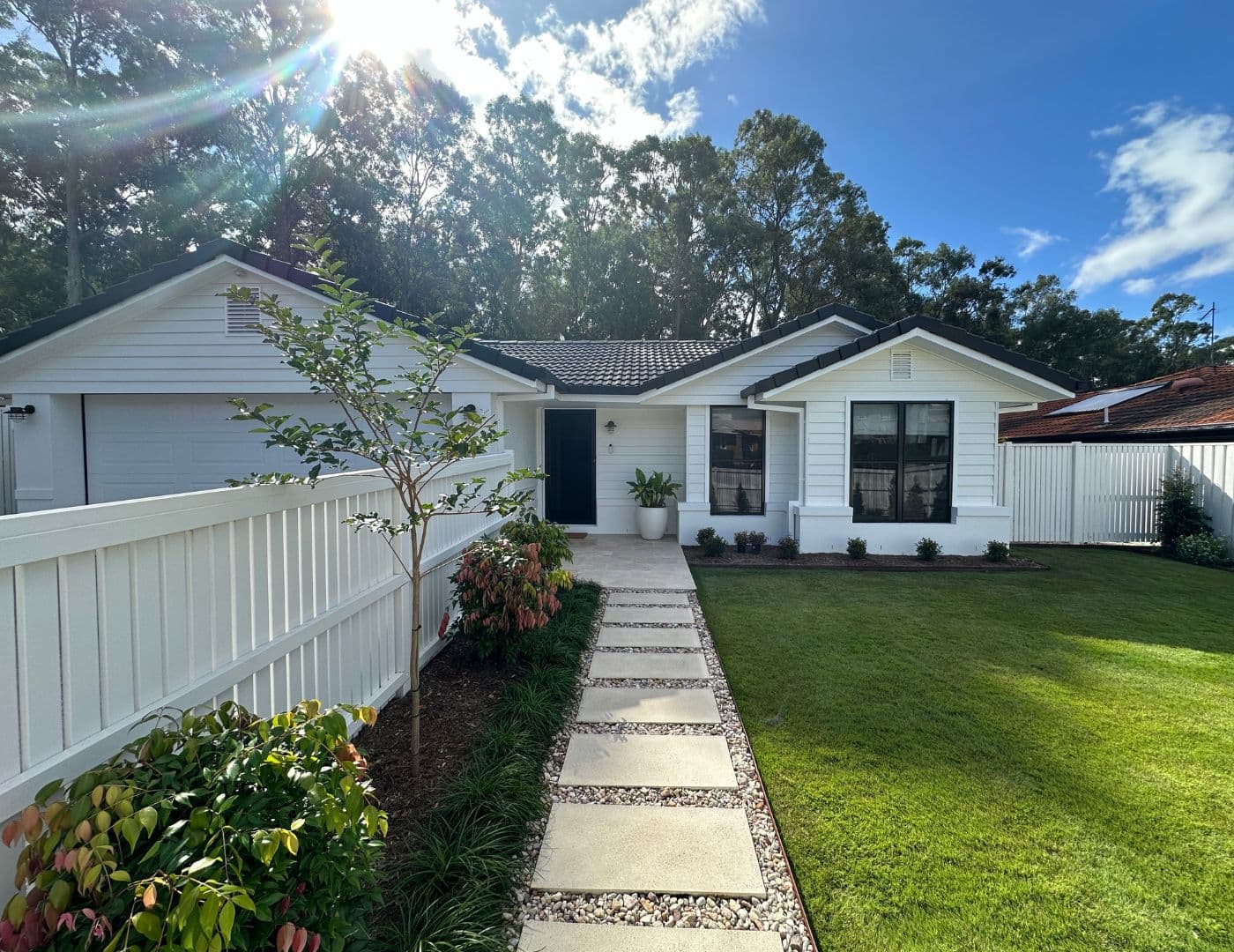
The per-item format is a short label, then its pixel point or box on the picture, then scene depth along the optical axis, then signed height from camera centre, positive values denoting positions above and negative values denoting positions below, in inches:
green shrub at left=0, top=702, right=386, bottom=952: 48.0 -35.5
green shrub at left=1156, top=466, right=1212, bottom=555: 366.6 -38.4
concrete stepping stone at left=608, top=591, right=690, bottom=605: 256.5 -64.6
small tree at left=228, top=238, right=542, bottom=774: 105.2 +9.5
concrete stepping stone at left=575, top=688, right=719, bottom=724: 150.7 -68.6
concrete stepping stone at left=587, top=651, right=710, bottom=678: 179.6 -67.8
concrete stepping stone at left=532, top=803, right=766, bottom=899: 92.7 -69.3
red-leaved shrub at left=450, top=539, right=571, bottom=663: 169.9 -43.3
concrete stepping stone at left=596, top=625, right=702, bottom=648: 205.3 -67.0
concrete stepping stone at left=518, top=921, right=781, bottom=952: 81.4 -69.8
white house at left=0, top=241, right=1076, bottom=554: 312.0 +33.3
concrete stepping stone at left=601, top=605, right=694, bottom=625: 231.5 -65.8
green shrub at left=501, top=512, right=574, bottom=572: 212.8 -30.8
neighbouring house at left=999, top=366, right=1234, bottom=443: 460.1 +39.0
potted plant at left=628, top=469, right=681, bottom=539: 397.1 -30.9
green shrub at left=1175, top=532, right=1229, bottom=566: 344.2 -58.2
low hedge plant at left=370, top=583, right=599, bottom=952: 79.6 -65.1
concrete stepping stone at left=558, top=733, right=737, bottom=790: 122.3 -69.0
